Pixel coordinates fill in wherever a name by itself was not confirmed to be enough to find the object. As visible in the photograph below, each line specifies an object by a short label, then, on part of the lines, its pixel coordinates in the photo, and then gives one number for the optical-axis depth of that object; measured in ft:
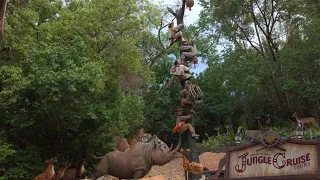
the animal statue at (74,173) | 43.78
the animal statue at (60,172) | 39.95
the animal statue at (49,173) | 36.58
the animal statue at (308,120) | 64.88
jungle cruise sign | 20.70
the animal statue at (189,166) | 30.86
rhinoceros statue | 34.30
